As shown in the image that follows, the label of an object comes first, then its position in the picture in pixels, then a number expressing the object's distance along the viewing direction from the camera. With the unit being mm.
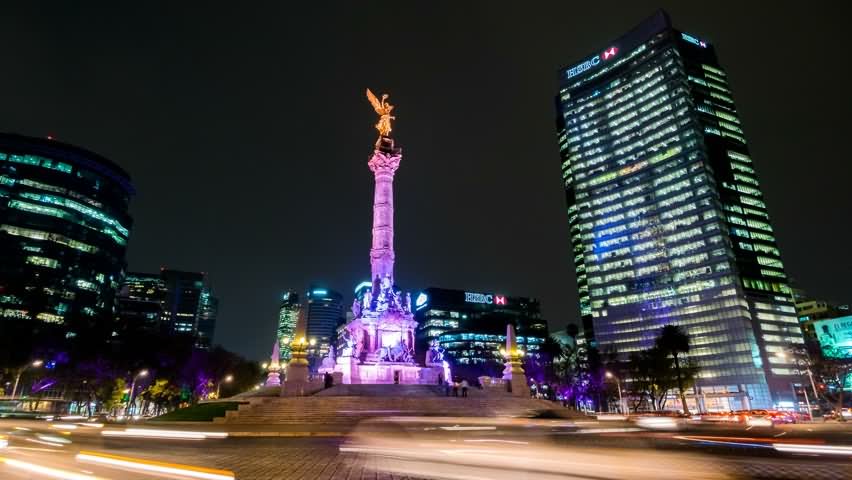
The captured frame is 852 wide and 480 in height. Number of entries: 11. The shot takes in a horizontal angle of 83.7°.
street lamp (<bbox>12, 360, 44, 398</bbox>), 44584
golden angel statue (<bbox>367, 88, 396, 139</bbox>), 57188
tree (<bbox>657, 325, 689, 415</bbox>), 67562
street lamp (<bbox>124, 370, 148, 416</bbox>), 55094
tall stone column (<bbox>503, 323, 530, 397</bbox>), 41044
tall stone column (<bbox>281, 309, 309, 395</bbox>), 36188
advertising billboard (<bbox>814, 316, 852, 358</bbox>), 65938
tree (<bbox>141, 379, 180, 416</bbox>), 62781
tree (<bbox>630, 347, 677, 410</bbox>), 68438
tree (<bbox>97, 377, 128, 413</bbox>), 56412
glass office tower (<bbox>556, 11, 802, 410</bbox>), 106562
